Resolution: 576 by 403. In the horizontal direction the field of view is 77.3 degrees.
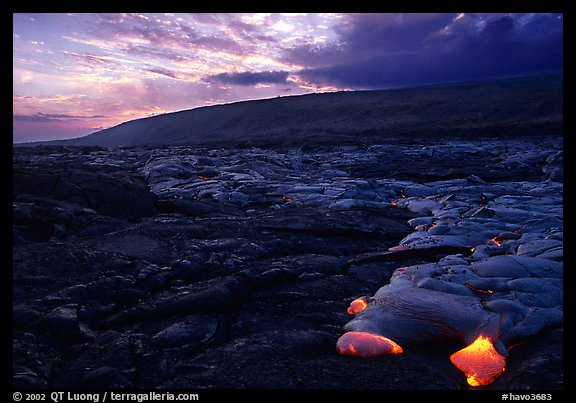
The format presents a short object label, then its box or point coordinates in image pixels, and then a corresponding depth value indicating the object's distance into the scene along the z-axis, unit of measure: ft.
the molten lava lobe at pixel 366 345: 6.61
